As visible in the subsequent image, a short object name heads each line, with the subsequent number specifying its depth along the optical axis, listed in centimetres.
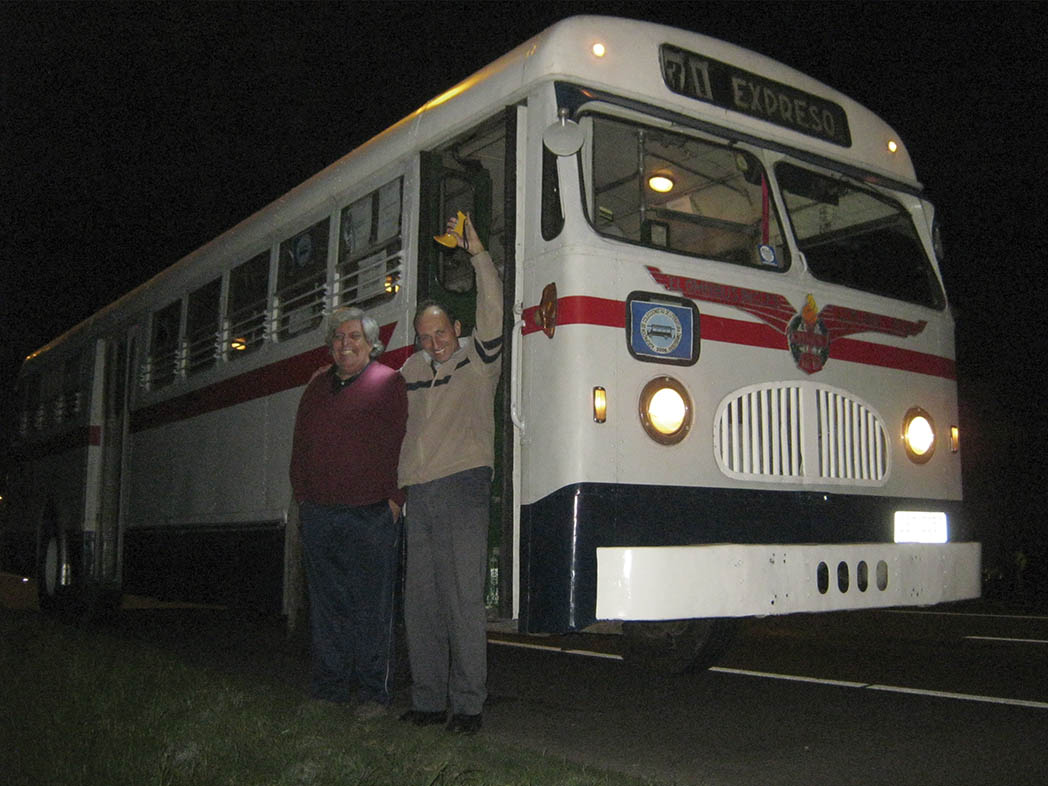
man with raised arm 521
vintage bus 520
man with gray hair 563
